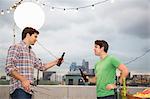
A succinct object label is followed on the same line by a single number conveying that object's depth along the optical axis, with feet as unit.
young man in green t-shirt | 6.43
